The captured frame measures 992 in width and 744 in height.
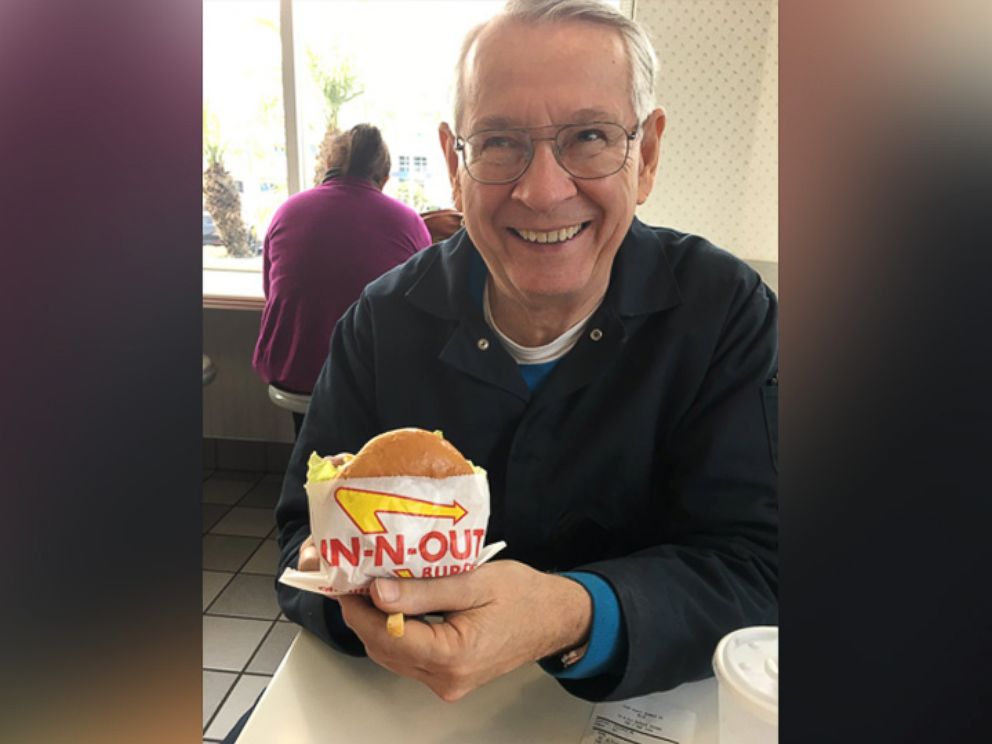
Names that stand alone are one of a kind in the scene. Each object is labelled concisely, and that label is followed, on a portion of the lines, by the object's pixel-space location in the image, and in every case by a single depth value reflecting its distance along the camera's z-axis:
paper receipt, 0.76
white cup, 0.48
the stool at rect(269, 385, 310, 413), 2.56
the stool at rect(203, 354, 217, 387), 2.89
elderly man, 0.97
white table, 0.75
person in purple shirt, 2.48
